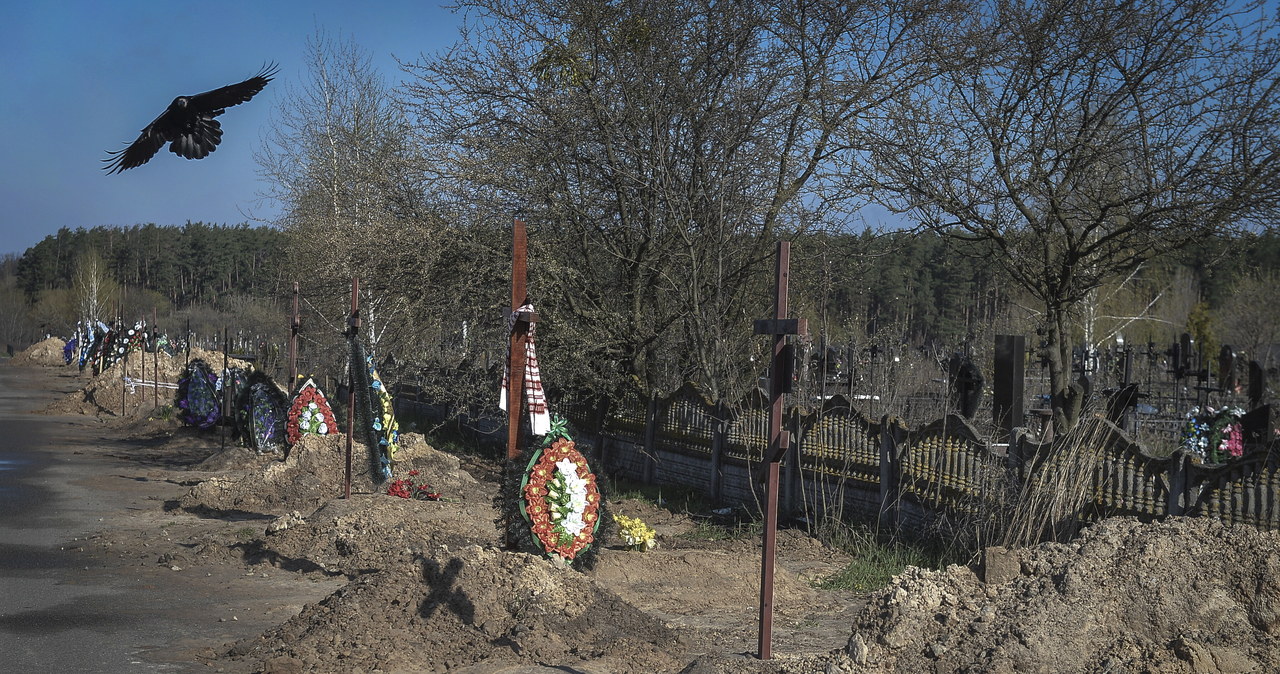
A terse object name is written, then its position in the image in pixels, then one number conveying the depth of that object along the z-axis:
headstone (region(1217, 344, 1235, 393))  23.55
